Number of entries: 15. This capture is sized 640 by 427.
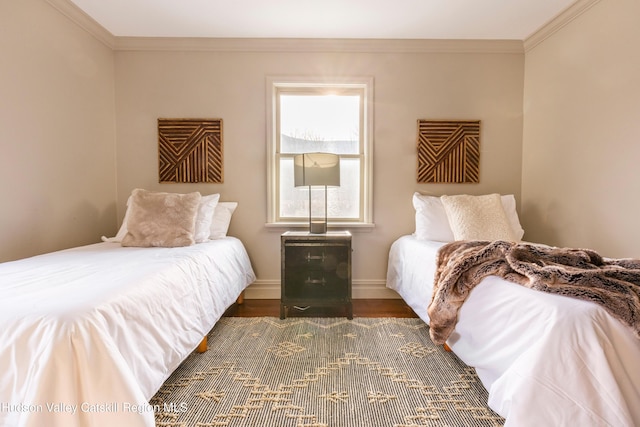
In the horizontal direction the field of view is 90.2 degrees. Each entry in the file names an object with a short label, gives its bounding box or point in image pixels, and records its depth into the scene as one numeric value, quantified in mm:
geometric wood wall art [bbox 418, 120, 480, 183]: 3100
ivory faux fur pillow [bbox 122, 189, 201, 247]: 2359
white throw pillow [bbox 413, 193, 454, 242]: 2727
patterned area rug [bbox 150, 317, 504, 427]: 1430
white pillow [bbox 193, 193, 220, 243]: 2584
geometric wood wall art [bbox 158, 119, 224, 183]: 3086
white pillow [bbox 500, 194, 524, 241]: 2684
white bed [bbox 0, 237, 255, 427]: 953
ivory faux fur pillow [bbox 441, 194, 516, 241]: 2469
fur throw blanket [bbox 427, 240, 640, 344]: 1137
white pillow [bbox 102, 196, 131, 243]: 2598
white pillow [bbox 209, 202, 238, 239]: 2836
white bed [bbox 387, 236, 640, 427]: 1020
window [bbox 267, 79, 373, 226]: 3199
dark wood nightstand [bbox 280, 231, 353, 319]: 2627
